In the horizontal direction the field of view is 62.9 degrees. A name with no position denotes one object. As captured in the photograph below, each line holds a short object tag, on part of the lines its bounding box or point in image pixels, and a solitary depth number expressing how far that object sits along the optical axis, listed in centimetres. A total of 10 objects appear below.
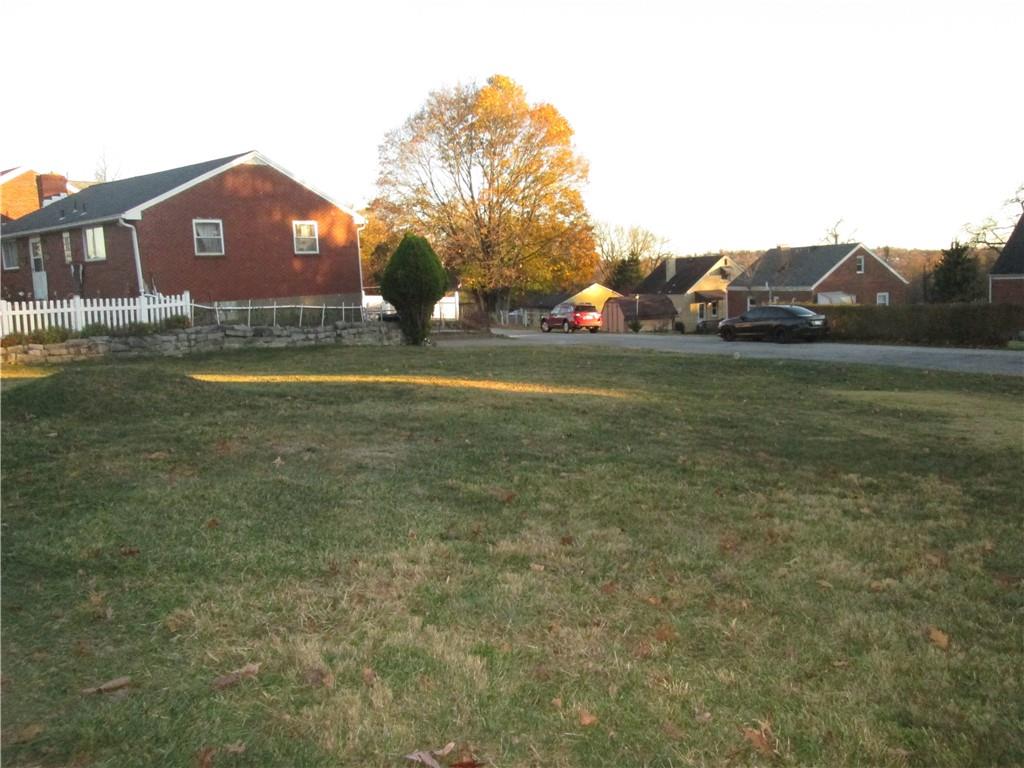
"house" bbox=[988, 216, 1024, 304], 3978
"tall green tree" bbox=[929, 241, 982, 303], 5062
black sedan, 3052
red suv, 4475
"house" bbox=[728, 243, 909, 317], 5591
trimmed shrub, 2202
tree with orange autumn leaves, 4547
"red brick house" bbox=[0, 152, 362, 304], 2592
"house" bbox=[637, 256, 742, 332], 7031
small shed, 6003
